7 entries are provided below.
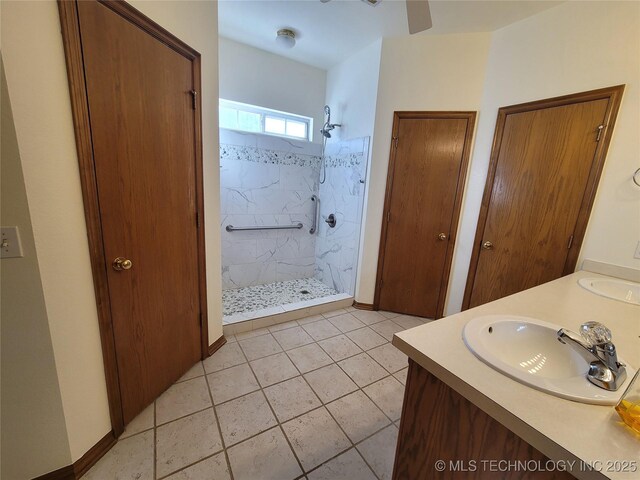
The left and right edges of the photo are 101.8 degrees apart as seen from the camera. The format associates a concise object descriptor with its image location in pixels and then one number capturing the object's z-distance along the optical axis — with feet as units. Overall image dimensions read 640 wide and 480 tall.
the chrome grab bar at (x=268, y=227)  9.84
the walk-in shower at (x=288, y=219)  9.37
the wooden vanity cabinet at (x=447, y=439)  2.03
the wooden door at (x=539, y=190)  5.60
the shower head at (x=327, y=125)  10.08
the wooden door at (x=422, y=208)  7.81
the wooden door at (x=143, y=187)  3.66
